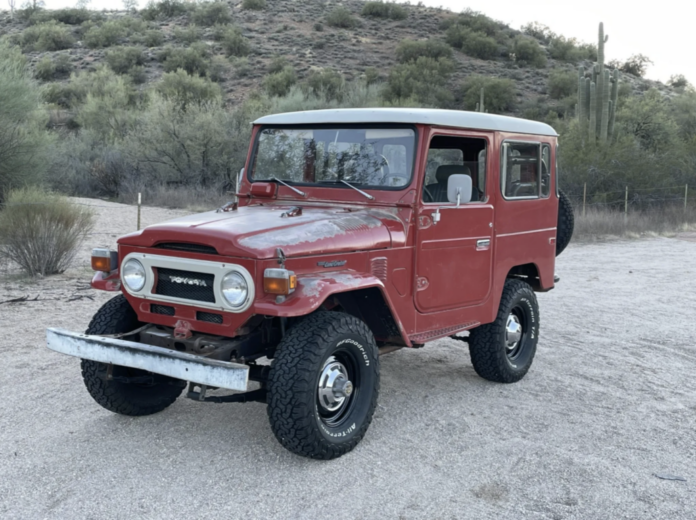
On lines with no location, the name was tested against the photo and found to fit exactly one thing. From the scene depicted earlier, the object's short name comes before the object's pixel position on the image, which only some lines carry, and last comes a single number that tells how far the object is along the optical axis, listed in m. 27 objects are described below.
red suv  4.12
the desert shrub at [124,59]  41.97
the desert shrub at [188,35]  46.91
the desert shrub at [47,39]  46.47
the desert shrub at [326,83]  33.76
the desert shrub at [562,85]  41.44
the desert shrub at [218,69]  40.47
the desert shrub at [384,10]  53.90
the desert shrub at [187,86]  32.26
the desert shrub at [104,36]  46.78
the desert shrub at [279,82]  36.59
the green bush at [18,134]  15.54
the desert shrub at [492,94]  38.28
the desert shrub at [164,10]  54.25
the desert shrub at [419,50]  44.47
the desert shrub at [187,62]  40.81
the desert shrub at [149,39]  46.45
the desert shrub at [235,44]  45.03
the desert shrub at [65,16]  52.62
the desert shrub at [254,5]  54.06
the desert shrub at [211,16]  50.91
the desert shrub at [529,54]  48.25
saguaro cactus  22.95
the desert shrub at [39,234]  10.35
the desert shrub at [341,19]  51.28
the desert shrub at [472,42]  47.72
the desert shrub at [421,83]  36.16
